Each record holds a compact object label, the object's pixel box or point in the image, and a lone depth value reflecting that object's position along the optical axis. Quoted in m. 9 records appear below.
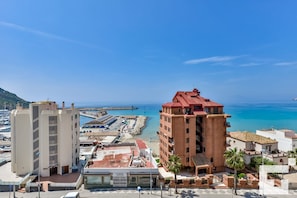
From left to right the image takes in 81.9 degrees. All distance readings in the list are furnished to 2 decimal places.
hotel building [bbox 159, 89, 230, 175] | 34.10
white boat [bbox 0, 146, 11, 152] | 53.25
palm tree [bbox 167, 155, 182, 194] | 26.22
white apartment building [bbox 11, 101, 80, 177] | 32.65
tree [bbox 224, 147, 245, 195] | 25.94
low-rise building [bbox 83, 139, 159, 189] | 28.12
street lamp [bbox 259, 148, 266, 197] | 29.78
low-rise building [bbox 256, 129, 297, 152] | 43.95
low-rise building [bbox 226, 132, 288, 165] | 36.23
